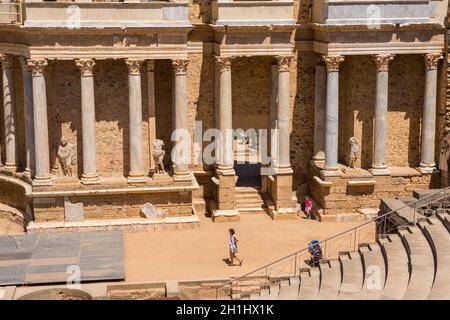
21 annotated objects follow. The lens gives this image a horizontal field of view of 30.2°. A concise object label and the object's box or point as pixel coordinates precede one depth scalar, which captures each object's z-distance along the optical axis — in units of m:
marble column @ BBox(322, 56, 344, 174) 35.16
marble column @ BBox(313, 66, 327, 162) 36.50
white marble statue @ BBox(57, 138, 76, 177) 33.75
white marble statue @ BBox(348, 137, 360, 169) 35.66
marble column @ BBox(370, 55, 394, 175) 34.91
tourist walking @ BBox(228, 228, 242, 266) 29.25
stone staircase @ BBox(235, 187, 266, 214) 36.72
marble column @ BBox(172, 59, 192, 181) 33.94
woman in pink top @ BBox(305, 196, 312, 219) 36.19
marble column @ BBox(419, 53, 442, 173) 35.31
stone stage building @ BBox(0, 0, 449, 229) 33.19
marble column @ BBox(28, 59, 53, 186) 32.81
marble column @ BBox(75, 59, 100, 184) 33.00
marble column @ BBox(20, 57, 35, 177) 33.66
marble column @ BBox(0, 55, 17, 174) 35.12
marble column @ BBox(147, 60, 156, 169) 34.62
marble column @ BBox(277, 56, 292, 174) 35.25
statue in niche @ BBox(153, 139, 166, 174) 34.25
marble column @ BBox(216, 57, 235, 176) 34.94
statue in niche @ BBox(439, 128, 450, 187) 35.24
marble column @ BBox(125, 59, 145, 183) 33.47
